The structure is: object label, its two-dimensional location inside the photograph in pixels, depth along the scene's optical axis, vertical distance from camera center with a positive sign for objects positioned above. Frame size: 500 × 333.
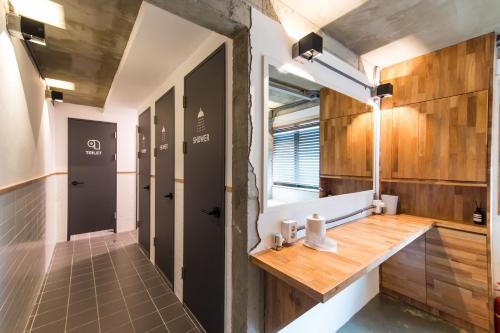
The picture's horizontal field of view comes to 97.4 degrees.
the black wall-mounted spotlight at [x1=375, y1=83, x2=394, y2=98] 2.21 +0.76
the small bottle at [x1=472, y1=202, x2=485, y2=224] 1.89 -0.44
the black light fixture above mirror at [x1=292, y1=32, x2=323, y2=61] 1.41 +0.77
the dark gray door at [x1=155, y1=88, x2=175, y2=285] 2.42 -0.24
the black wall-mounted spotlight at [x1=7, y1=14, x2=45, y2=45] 1.44 +0.90
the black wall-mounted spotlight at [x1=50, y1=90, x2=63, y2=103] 2.93 +0.90
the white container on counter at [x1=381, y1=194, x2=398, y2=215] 2.33 -0.42
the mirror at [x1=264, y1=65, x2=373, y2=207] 1.50 +0.21
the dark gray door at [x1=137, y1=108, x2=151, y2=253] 3.23 -0.18
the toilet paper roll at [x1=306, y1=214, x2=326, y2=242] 1.38 -0.41
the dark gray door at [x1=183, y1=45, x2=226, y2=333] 1.61 -0.23
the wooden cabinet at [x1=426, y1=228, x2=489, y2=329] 1.82 -0.97
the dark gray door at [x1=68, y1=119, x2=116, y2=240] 4.02 -0.26
